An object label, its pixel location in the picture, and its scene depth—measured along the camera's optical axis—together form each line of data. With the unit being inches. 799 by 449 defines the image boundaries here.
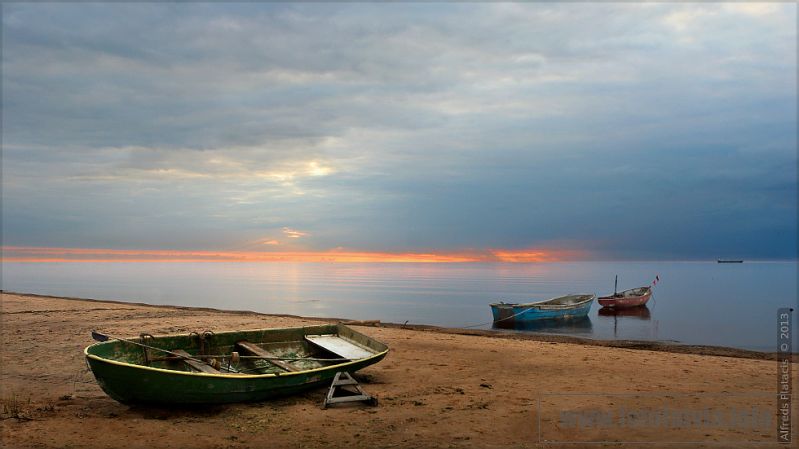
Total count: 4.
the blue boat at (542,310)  1259.8
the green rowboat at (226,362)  353.4
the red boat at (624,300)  1724.9
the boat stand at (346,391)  402.6
